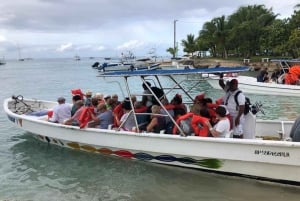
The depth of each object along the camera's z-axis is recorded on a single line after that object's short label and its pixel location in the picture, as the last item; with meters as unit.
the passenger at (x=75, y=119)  10.68
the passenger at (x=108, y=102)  10.62
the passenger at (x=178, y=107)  9.45
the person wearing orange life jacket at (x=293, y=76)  21.72
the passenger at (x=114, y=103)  10.48
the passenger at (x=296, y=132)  7.63
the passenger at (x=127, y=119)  9.59
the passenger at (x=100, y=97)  11.12
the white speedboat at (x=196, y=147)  7.61
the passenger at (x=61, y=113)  11.28
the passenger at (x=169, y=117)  9.16
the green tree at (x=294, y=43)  48.55
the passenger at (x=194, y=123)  8.34
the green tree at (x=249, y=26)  61.56
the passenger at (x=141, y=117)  9.42
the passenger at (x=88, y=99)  11.43
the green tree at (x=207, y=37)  71.75
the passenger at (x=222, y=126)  8.14
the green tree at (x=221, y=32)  68.31
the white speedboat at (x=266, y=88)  21.64
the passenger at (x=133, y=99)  9.90
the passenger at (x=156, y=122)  9.10
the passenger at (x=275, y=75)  24.46
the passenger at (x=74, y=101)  11.20
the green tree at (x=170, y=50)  99.44
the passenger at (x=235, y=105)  8.54
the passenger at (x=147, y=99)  9.77
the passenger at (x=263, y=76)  24.52
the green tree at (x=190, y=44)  82.94
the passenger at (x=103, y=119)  10.12
